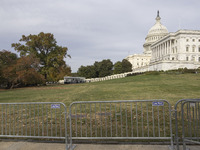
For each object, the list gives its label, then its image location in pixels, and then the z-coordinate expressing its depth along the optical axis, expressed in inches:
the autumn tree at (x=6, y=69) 1133.1
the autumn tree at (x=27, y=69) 1137.7
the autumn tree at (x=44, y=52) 1398.9
